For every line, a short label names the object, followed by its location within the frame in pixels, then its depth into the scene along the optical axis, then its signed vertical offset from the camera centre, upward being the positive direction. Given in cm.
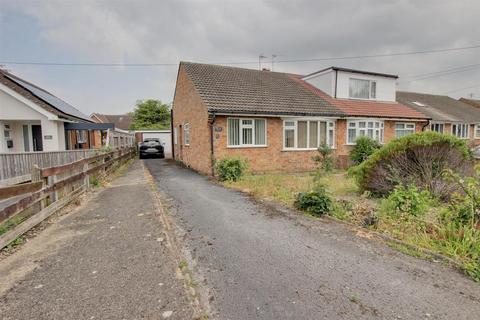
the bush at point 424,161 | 628 -56
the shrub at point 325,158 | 1089 -81
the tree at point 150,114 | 4200 +462
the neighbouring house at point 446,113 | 2284 +241
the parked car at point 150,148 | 2159 -49
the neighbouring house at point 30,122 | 1307 +121
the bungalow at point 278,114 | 1176 +131
